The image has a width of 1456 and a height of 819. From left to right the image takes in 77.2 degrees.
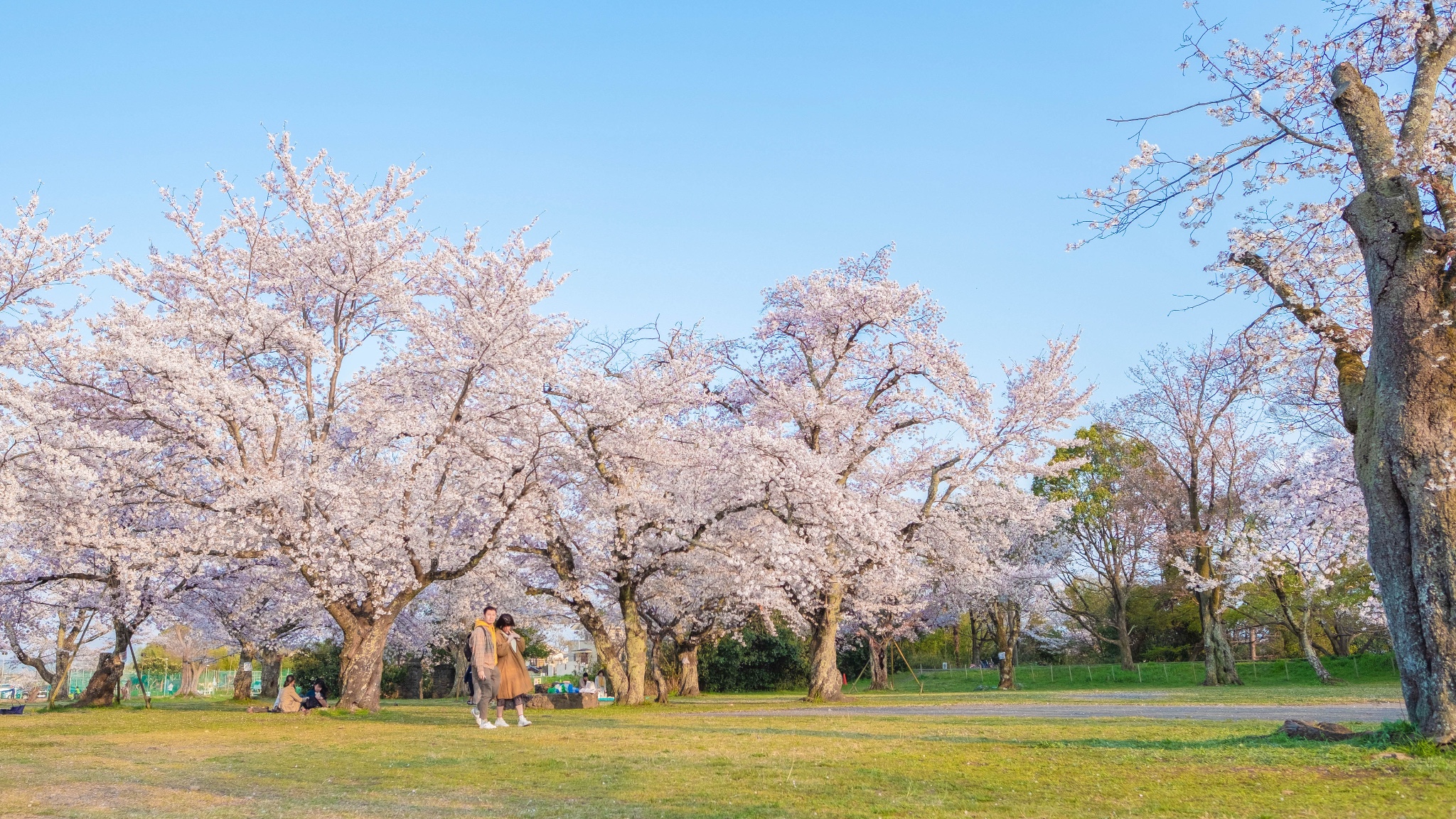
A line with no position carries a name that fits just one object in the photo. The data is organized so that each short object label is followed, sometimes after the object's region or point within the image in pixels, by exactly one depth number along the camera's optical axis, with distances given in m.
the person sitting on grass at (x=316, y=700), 19.81
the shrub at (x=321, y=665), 47.16
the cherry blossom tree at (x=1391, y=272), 7.76
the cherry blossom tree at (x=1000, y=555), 27.67
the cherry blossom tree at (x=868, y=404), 25.05
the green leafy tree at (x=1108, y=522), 39.28
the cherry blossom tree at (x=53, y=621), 24.11
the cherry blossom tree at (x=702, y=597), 22.18
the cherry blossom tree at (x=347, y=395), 16.92
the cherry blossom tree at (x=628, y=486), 20.27
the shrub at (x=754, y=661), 42.28
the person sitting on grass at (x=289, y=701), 20.44
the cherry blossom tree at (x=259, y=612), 24.00
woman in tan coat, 13.77
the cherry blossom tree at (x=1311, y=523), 22.46
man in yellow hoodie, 13.38
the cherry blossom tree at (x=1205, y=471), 31.44
